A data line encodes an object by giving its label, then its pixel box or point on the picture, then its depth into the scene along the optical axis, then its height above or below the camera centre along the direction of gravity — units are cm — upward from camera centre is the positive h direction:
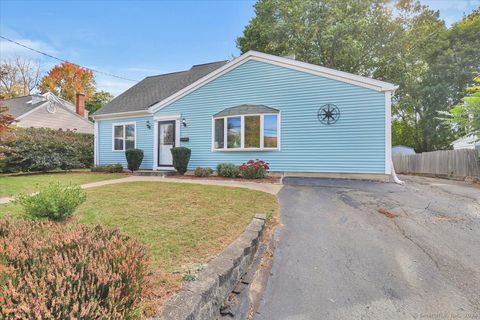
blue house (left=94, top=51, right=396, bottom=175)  918 +148
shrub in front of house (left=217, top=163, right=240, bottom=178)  1023 -54
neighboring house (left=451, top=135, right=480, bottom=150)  2042 +124
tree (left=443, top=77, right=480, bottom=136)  747 +131
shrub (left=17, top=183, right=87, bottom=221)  378 -70
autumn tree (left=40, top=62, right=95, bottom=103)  3466 +988
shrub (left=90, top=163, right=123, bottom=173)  1293 -63
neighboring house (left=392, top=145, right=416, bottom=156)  2378 +71
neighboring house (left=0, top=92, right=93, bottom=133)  2128 +357
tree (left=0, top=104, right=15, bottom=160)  649 +78
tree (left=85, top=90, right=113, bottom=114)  3678 +781
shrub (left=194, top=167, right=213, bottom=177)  1088 -66
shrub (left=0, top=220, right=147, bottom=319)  142 -76
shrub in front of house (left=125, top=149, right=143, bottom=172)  1241 -13
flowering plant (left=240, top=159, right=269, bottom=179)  963 -49
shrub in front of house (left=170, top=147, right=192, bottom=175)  1120 -8
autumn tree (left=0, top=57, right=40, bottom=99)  3130 +958
